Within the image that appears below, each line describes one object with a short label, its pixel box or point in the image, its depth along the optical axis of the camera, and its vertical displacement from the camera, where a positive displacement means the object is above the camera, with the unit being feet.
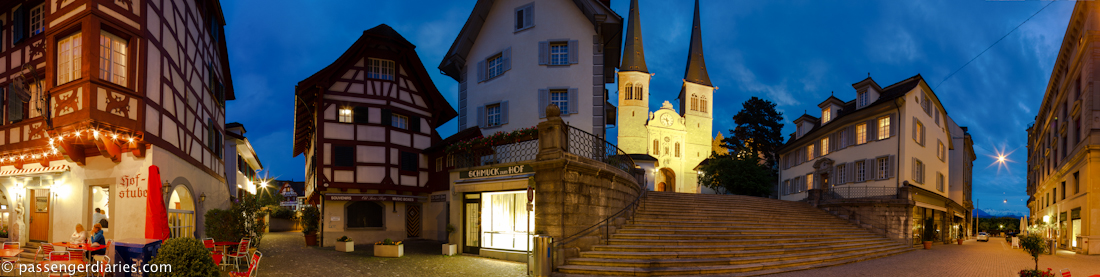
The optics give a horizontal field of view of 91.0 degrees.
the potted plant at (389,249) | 53.11 -9.29
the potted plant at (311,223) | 72.20 -9.34
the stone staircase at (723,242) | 43.62 -8.08
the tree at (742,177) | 135.33 -4.17
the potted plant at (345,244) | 61.93 -10.37
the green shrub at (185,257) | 24.36 -4.78
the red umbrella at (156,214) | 39.88 -4.61
